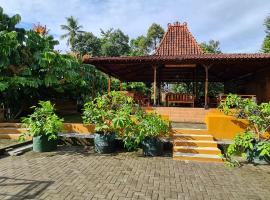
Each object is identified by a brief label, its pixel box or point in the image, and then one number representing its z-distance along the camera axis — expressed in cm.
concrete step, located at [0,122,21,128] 808
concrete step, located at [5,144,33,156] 622
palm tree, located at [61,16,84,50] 3653
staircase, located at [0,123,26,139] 773
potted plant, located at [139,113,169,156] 619
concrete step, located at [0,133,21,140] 769
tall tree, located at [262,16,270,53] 1834
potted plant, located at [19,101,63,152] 652
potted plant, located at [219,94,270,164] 570
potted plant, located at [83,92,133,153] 649
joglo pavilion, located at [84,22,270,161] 657
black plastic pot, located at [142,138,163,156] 622
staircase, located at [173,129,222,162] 590
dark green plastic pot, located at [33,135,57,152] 654
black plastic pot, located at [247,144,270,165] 569
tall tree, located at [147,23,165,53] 3190
